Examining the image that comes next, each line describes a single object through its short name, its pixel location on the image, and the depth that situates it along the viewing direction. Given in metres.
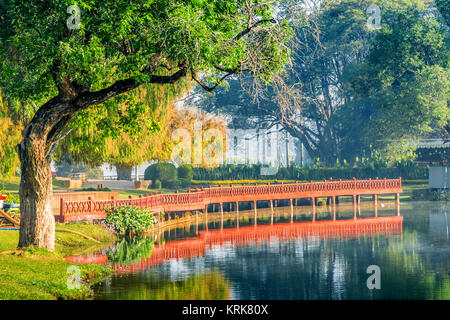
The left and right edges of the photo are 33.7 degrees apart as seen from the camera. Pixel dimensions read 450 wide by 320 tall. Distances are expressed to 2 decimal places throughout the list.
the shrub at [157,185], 59.28
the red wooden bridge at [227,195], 34.09
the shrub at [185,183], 61.49
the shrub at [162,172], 60.44
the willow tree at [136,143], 35.31
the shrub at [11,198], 34.60
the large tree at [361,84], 55.78
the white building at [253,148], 78.92
